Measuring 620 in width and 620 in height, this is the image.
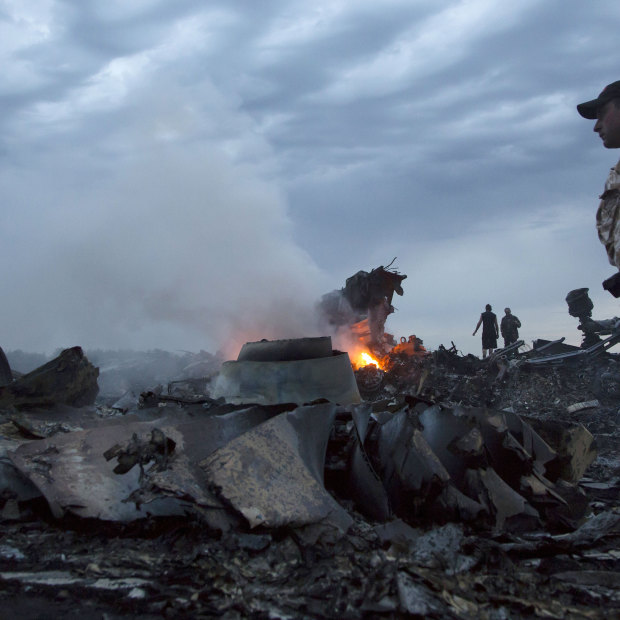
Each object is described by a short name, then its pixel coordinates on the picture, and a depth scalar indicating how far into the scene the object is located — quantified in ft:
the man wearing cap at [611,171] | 12.91
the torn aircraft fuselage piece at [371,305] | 55.21
